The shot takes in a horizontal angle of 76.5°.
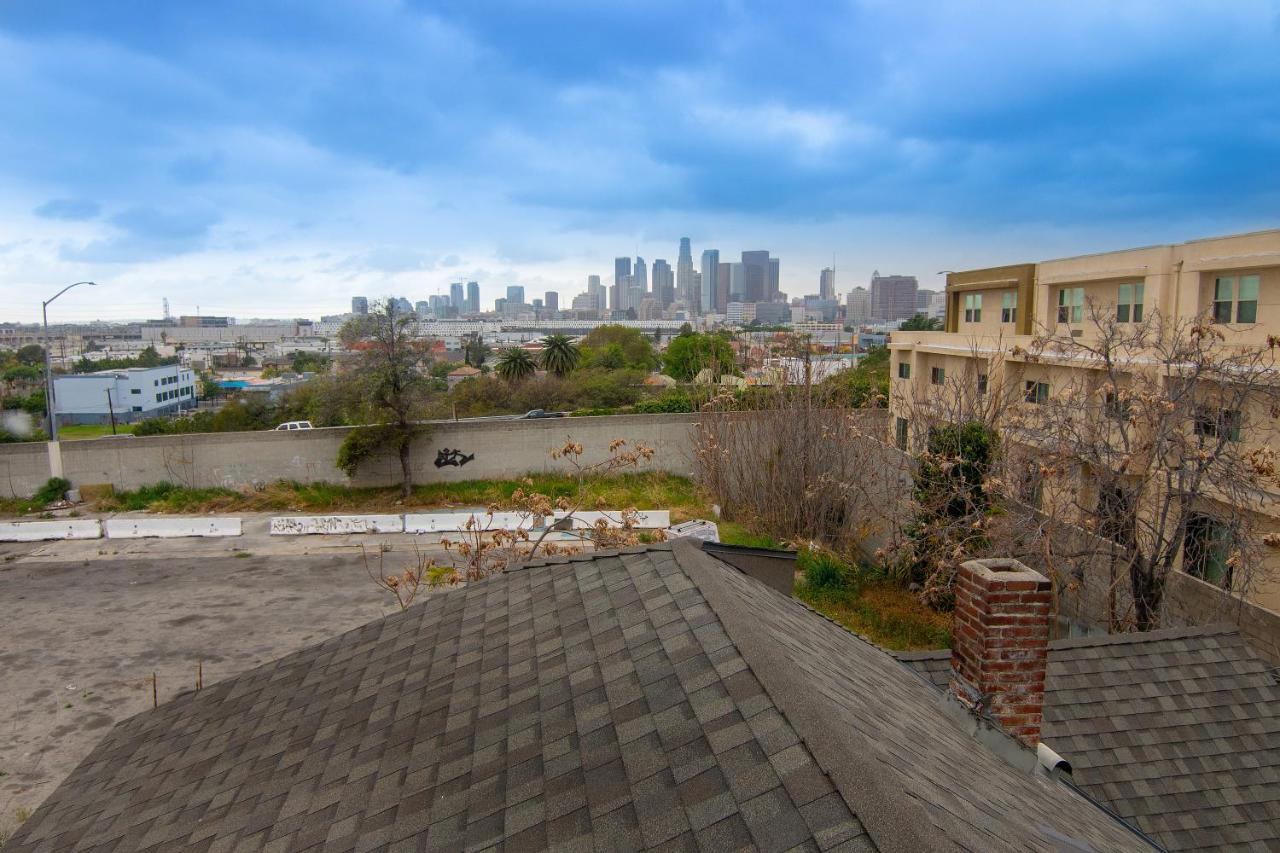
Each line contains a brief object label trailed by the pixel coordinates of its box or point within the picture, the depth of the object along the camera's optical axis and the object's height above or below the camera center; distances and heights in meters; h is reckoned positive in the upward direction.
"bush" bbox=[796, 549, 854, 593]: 21.23 -6.59
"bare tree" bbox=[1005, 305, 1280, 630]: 13.06 -2.48
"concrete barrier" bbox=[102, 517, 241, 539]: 28.62 -6.59
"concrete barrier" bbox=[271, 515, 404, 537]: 29.00 -6.73
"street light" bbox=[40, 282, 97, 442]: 32.10 -2.06
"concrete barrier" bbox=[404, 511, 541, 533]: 28.73 -6.67
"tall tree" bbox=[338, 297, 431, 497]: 32.69 -2.15
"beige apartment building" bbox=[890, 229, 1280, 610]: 17.55 -0.18
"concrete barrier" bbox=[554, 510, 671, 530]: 27.83 -6.59
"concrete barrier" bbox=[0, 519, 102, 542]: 28.36 -6.48
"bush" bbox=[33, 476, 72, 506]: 31.83 -5.73
